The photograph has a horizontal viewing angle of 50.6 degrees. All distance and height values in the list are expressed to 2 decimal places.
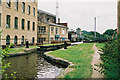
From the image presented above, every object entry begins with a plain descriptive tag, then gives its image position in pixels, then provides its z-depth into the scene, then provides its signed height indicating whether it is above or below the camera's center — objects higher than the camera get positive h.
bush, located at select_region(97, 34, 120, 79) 3.70 -0.85
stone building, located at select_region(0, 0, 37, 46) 18.75 +3.14
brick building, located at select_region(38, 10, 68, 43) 33.56 +2.51
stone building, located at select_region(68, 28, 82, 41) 55.47 +1.18
